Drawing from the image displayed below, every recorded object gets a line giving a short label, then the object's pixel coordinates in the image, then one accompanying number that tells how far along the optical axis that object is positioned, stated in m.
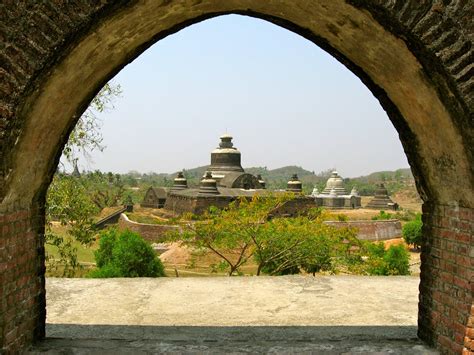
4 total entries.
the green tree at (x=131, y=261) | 12.84
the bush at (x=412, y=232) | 30.60
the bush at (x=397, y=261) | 16.36
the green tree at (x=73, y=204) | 13.07
